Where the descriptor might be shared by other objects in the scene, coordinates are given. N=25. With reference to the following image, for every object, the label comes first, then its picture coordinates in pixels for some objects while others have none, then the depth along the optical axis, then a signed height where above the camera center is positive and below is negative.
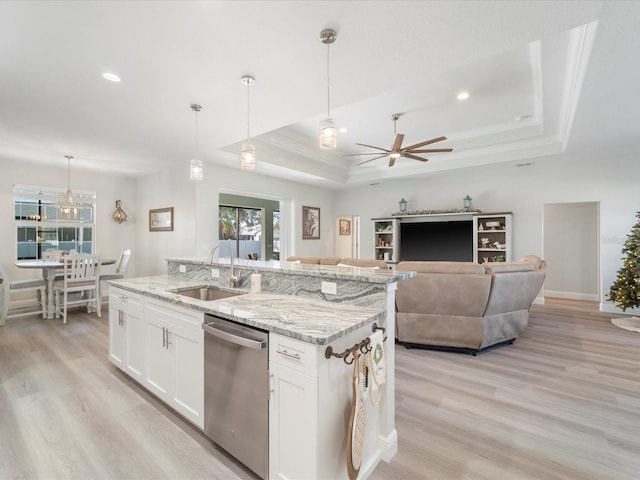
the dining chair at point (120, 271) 5.30 -0.61
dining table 4.52 -0.56
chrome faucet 2.60 -0.35
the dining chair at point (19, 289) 4.22 -0.81
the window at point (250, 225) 8.12 +0.40
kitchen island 1.37 -0.63
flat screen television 6.33 -0.05
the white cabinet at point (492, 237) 5.82 +0.04
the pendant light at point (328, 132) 2.06 +0.77
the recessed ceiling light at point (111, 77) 2.48 +1.36
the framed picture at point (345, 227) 8.29 +0.33
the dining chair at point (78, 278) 4.55 -0.62
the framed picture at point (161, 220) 5.61 +0.37
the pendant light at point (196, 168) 3.06 +0.72
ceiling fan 3.94 +1.26
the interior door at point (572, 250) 6.06 -0.24
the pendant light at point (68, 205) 5.18 +0.61
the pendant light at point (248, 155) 2.62 +0.77
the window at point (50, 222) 5.36 +0.32
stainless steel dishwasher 1.54 -0.85
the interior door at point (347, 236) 8.14 +0.07
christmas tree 4.30 -0.56
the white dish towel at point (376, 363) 1.52 -0.64
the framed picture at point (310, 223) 7.28 +0.39
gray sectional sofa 3.21 -0.72
